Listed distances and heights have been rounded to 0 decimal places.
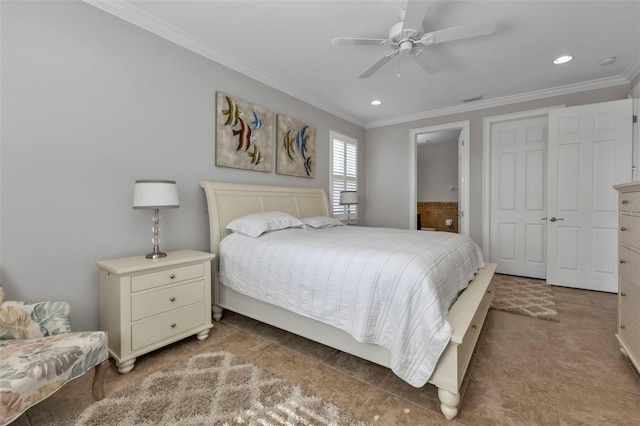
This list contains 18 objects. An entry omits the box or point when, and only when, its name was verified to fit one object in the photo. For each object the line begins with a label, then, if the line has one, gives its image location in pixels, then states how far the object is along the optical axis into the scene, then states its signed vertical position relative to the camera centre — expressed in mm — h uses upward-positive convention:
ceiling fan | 1933 +1352
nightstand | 1818 -655
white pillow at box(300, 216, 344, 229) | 3262 -141
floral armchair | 1116 -664
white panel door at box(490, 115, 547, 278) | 4023 +217
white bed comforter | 1469 -463
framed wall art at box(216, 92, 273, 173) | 2926 +857
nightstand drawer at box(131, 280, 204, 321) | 1879 -647
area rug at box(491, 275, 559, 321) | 2793 -1003
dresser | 1671 -388
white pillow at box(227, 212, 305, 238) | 2541 -123
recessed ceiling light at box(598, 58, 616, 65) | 3022 +1645
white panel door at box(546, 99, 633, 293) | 3303 +272
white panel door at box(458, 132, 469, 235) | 4504 +428
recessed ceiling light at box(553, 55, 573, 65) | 2983 +1649
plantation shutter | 4637 +730
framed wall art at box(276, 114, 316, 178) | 3627 +870
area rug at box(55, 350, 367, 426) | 1427 -1069
